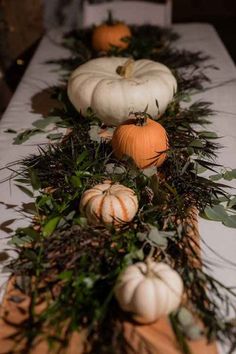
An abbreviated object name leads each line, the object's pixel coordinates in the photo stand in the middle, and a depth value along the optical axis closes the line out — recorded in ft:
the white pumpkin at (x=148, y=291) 2.53
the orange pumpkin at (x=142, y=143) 3.90
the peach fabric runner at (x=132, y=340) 2.45
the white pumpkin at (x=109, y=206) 3.22
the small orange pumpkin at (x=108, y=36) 6.89
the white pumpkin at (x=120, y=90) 4.60
